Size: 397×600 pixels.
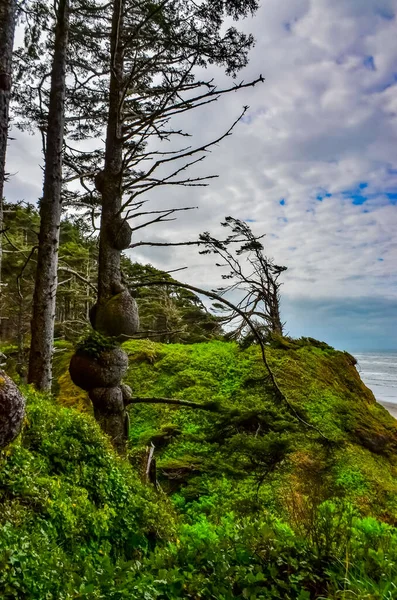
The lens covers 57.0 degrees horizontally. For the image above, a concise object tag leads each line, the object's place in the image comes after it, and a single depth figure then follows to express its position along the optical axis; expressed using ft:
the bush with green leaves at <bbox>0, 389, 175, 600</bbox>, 7.38
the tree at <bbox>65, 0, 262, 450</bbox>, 14.61
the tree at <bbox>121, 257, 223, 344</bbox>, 16.33
